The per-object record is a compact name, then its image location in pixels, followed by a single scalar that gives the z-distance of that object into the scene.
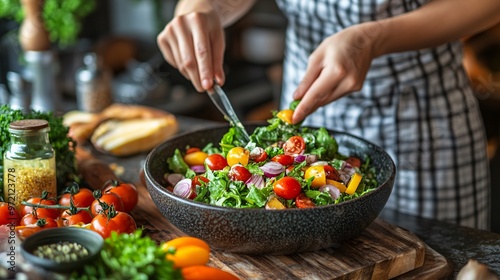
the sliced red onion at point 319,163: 1.28
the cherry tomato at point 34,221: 1.24
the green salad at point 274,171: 1.20
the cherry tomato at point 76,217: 1.26
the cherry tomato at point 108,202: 1.29
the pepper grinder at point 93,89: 2.34
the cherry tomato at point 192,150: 1.48
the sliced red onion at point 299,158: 1.31
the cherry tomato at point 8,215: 1.27
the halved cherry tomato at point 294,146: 1.35
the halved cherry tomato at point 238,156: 1.29
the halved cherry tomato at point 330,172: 1.27
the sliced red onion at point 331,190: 1.23
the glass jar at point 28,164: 1.32
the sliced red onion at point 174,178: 1.38
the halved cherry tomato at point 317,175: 1.24
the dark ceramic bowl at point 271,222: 1.12
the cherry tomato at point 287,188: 1.19
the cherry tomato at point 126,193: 1.39
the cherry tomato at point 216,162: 1.32
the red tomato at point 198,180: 1.27
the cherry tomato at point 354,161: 1.41
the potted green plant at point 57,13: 2.29
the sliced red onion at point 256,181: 1.23
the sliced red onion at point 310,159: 1.32
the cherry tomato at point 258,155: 1.31
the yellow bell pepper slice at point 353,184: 1.26
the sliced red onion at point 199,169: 1.40
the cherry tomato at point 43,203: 1.29
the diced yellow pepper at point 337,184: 1.25
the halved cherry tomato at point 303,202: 1.19
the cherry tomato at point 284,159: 1.29
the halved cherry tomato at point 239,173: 1.23
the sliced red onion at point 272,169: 1.25
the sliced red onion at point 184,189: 1.24
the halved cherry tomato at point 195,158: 1.43
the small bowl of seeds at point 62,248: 0.91
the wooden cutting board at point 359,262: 1.15
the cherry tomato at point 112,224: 1.18
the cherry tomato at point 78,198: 1.34
